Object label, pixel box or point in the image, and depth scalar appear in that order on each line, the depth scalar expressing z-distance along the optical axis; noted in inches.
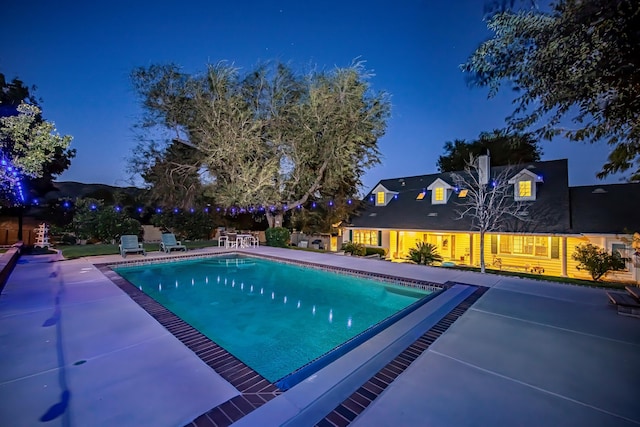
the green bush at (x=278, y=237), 634.2
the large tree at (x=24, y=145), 225.5
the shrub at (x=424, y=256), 470.3
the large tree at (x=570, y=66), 96.7
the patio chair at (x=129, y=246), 418.6
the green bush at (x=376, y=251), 628.6
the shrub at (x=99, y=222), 539.5
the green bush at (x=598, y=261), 373.1
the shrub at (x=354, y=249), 569.3
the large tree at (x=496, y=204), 509.8
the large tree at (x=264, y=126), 573.6
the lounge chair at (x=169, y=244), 487.2
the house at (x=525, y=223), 450.6
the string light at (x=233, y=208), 637.3
